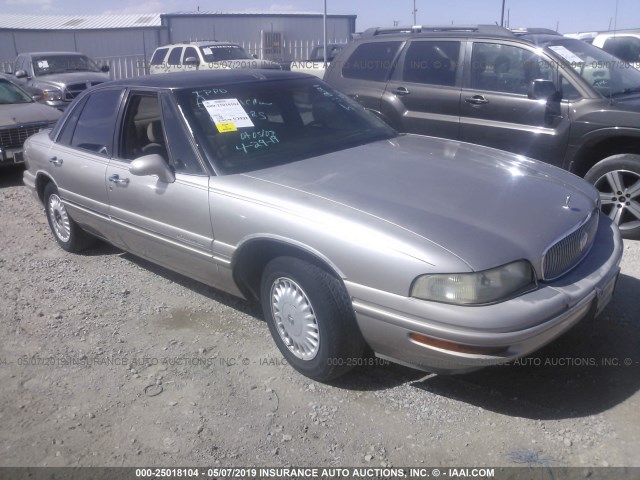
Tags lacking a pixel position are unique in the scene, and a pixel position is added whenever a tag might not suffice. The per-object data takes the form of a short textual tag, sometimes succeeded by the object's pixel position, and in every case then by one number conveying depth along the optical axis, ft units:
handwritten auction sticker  12.72
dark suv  17.43
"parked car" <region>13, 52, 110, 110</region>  42.70
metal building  84.53
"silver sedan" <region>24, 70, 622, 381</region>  9.05
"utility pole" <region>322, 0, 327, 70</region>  61.11
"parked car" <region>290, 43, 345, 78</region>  57.60
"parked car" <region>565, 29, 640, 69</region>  33.17
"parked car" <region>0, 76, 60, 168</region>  27.27
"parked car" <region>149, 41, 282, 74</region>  54.60
